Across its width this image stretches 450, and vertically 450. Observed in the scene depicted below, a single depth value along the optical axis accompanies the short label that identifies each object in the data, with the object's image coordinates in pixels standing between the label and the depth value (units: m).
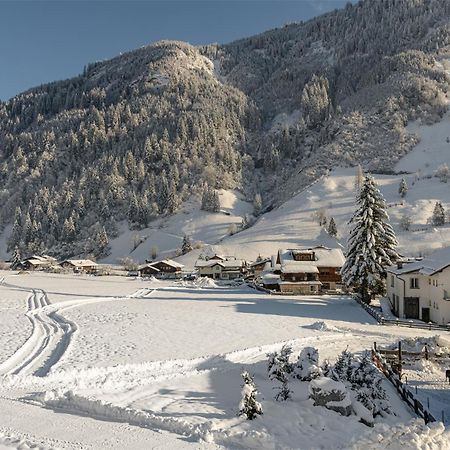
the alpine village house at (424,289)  40.66
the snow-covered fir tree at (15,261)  119.89
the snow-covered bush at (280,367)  19.28
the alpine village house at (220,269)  94.06
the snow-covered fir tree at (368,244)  46.88
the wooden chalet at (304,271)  62.75
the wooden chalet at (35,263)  116.88
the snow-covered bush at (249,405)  15.16
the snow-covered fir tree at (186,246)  119.61
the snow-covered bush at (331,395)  16.03
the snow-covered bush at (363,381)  16.77
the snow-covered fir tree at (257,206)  151.62
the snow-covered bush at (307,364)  18.97
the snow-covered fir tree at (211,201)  147.25
